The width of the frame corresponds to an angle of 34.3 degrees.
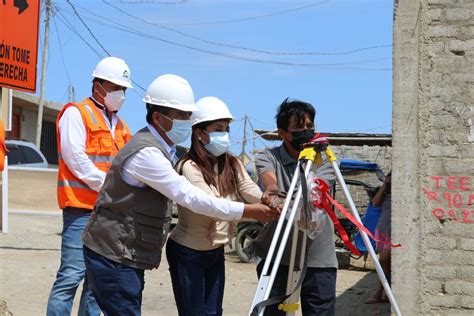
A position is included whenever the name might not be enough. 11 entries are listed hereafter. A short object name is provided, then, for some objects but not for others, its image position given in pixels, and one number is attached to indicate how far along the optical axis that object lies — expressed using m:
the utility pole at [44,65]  26.47
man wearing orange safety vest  5.18
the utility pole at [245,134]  34.66
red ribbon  4.27
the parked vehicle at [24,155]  17.22
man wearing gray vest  4.04
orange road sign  7.82
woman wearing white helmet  4.43
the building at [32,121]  28.06
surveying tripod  4.05
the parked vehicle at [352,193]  13.20
